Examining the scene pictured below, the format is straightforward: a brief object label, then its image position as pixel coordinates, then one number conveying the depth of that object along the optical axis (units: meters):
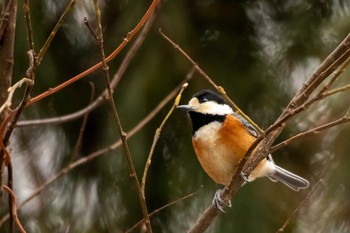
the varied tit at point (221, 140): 5.44
